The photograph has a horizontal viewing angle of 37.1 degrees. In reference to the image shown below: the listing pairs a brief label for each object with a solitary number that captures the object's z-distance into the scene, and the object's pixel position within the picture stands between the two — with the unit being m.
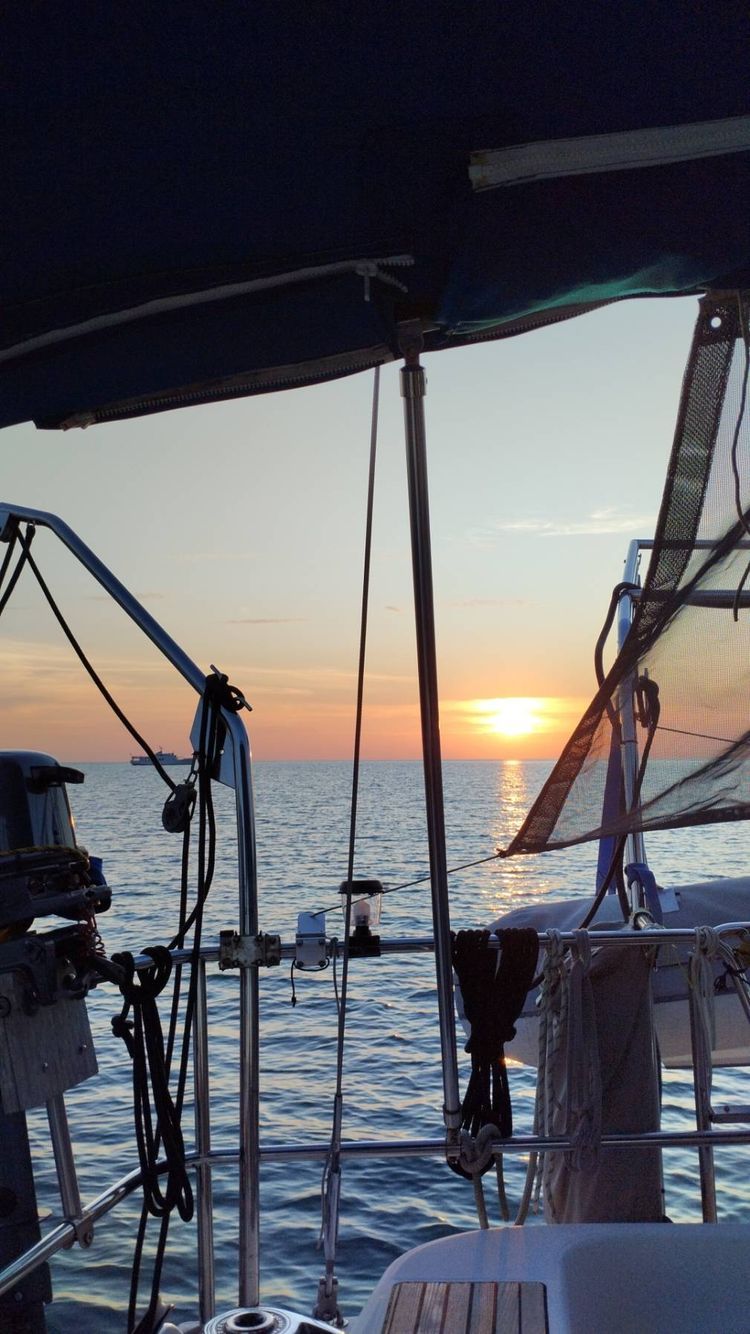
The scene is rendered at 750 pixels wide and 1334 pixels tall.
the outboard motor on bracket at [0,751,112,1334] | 1.98
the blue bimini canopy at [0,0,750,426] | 1.55
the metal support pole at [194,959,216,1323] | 2.79
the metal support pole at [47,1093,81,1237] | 2.32
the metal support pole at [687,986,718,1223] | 2.76
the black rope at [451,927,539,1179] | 2.64
